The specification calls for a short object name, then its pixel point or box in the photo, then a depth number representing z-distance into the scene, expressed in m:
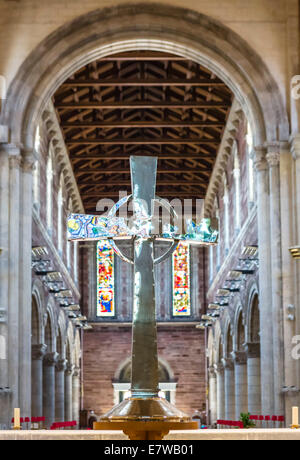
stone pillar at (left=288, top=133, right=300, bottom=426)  19.81
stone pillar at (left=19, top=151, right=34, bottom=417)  20.59
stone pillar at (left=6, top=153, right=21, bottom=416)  20.17
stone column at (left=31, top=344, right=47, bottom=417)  27.91
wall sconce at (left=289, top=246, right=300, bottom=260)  16.30
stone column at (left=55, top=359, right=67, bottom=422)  34.44
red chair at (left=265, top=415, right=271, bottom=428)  19.91
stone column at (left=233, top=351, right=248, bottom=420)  30.78
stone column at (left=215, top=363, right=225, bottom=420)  36.69
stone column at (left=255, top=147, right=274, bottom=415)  20.55
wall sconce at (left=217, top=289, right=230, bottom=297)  31.17
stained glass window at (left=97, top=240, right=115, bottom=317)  44.06
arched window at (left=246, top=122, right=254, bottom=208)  26.66
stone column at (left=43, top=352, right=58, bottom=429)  31.45
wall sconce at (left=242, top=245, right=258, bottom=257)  23.95
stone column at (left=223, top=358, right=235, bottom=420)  33.19
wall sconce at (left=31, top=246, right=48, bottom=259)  24.70
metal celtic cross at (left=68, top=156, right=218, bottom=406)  9.72
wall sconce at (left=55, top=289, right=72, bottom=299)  30.79
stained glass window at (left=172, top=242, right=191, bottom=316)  44.06
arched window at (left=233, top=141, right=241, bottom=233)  30.20
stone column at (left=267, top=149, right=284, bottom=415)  20.12
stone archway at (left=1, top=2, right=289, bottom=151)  21.23
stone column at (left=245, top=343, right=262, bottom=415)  26.98
